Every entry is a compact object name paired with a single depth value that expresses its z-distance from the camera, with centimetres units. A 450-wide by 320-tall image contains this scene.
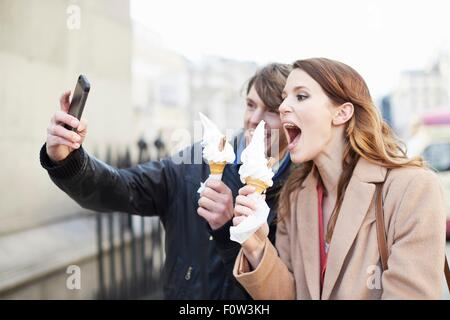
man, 247
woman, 184
